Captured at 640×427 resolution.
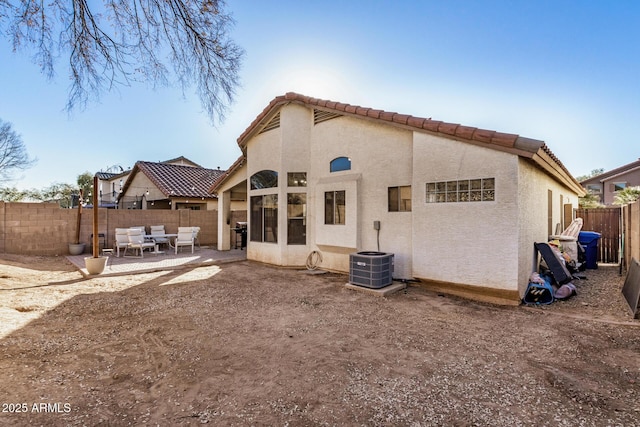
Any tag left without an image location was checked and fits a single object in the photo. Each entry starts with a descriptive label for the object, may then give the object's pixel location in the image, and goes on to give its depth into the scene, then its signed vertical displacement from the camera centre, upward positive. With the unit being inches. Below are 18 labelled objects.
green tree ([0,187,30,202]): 1093.1 +90.5
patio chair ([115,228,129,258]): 485.8 -35.1
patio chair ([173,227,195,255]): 523.1 -34.1
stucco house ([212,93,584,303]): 243.0 +25.0
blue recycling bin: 416.2 -41.8
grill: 593.0 -26.9
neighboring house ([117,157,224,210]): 709.9 +79.7
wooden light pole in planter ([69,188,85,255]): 490.6 -42.8
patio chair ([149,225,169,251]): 545.4 -27.4
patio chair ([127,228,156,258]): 472.1 -32.9
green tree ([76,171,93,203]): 1552.4 +196.4
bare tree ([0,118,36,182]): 948.6 +209.6
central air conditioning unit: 281.9 -48.4
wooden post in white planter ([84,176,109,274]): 342.6 -47.0
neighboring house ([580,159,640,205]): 1132.5 +145.7
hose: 391.5 -53.7
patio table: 507.7 -34.8
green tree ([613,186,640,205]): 602.1 +47.7
